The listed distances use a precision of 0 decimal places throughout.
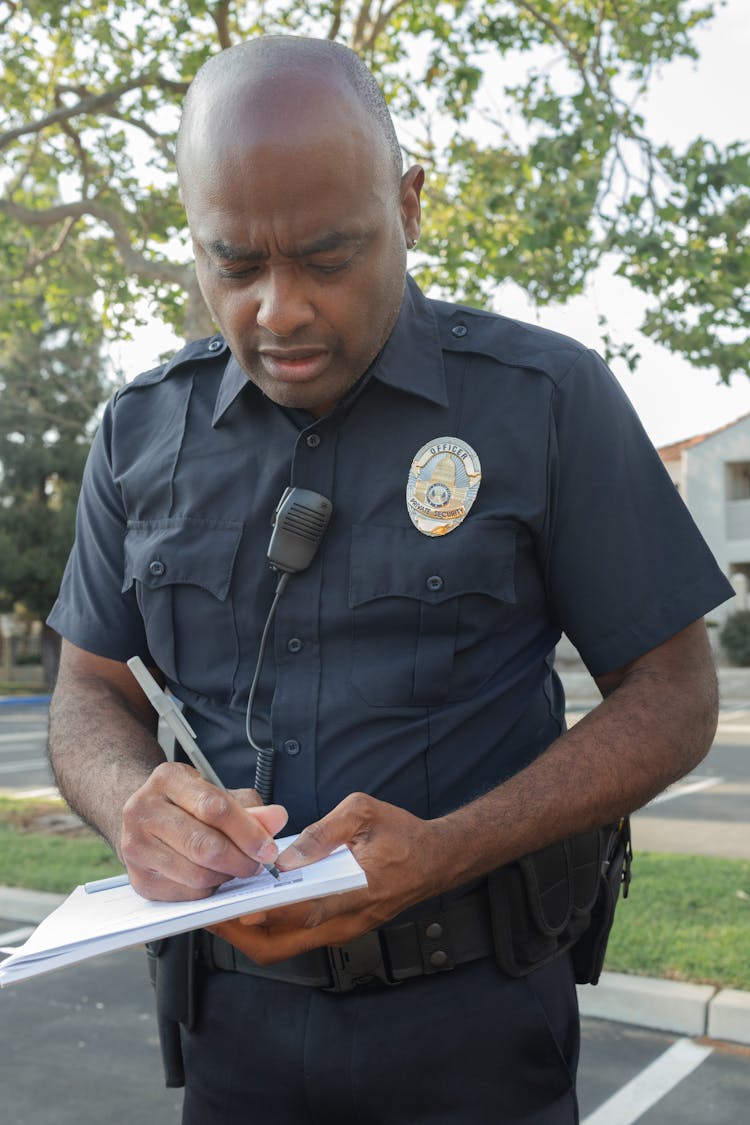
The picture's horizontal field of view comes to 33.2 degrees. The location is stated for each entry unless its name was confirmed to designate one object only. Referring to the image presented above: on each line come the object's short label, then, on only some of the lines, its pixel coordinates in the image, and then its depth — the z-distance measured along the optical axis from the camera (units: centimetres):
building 3697
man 168
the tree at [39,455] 3353
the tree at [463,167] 797
